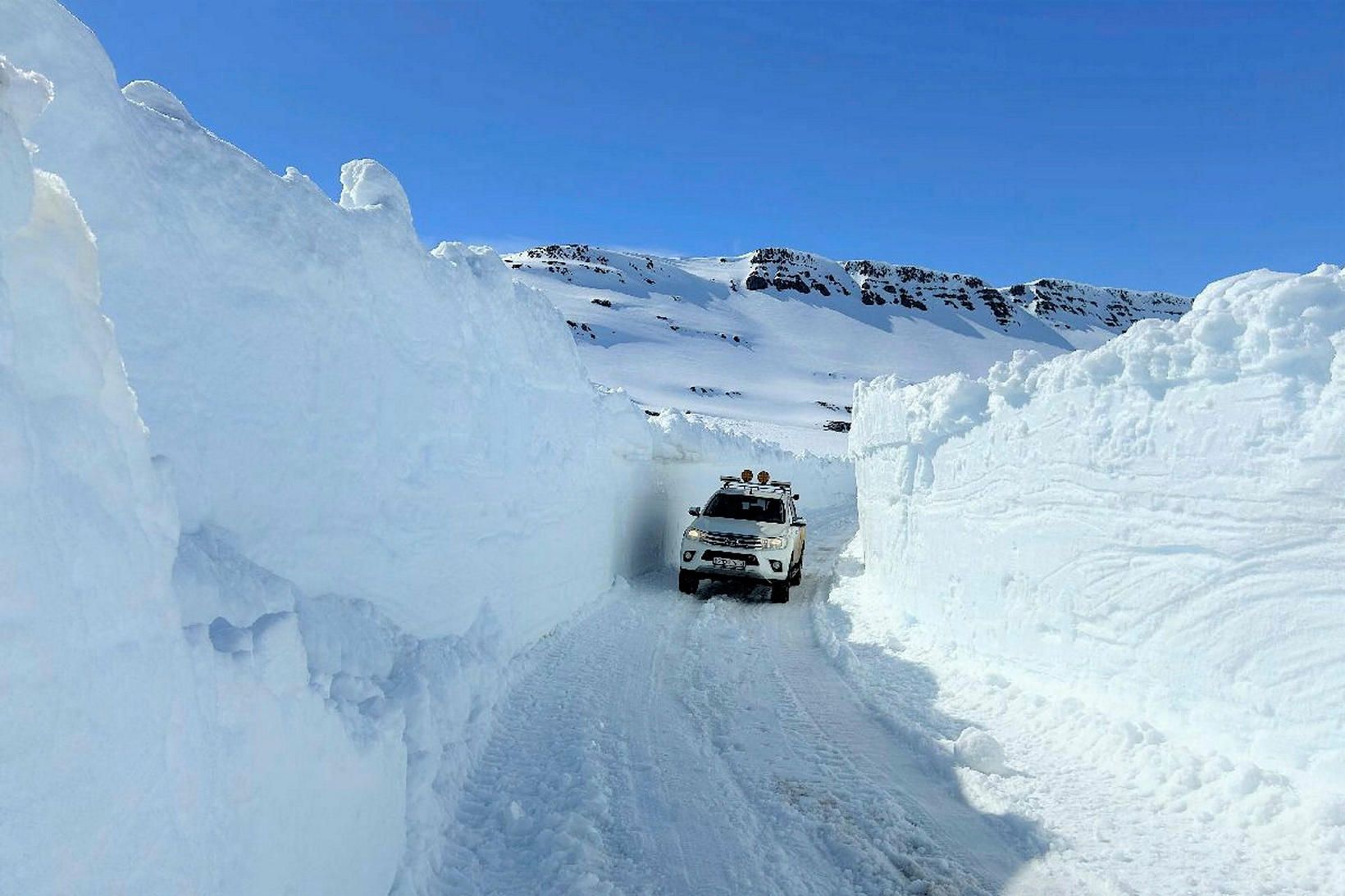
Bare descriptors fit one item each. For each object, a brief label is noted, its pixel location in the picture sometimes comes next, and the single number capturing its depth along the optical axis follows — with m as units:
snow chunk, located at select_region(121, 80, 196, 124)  5.91
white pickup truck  12.07
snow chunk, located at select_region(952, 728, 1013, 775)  5.73
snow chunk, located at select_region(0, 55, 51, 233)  2.26
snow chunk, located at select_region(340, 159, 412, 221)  7.54
